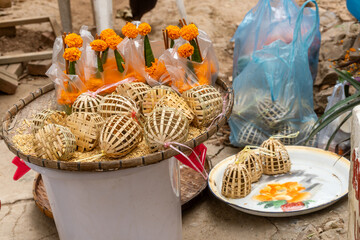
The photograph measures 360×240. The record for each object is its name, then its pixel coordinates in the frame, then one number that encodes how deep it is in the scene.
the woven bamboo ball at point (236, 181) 2.04
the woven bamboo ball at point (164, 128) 1.40
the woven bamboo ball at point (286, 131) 2.44
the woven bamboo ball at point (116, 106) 1.54
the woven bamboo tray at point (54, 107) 1.33
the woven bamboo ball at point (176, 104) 1.54
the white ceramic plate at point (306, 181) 1.99
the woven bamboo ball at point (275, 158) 2.18
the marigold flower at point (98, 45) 1.62
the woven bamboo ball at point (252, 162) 2.10
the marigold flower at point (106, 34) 1.68
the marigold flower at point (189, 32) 1.61
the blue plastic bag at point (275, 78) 2.39
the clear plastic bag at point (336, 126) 2.35
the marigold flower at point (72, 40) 1.59
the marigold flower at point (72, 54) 1.57
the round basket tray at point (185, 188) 2.11
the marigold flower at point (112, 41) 1.66
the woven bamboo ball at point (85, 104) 1.59
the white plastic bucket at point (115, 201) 1.49
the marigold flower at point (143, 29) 1.66
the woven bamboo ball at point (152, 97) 1.60
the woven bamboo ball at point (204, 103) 1.54
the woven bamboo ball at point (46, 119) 1.55
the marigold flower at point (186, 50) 1.58
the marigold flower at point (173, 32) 1.67
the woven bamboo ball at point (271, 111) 2.40
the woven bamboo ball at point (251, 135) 2.47
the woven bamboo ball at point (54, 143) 1.40
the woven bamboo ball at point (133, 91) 1.63
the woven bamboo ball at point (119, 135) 1.40
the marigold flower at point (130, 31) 1.66
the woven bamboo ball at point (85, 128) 1.49
